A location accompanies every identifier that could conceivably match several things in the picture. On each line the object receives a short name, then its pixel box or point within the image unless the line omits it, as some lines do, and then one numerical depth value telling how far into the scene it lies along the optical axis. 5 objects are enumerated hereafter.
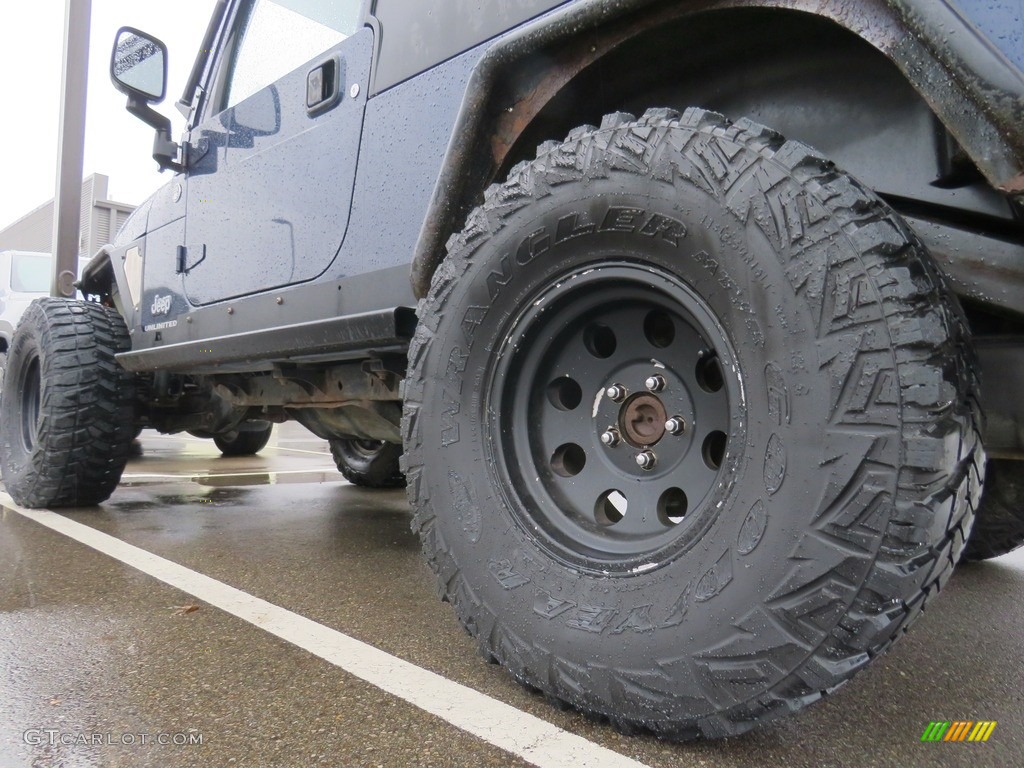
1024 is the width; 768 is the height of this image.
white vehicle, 8.69
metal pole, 4.39
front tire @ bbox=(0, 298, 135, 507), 3.41
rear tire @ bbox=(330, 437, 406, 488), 4.62
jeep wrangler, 0.99
